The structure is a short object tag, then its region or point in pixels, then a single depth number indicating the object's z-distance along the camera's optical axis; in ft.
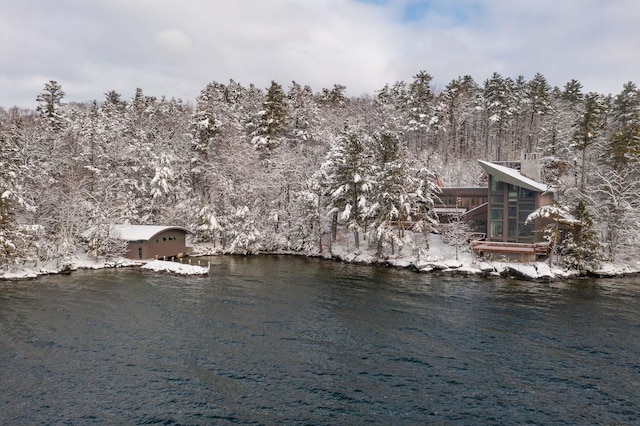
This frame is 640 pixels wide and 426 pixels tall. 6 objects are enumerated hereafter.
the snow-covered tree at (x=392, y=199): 139.54
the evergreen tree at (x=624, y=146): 135.54
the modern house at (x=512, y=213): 135.44
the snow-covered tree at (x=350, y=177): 149.18
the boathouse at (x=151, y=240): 147.13
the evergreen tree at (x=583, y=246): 119.75
